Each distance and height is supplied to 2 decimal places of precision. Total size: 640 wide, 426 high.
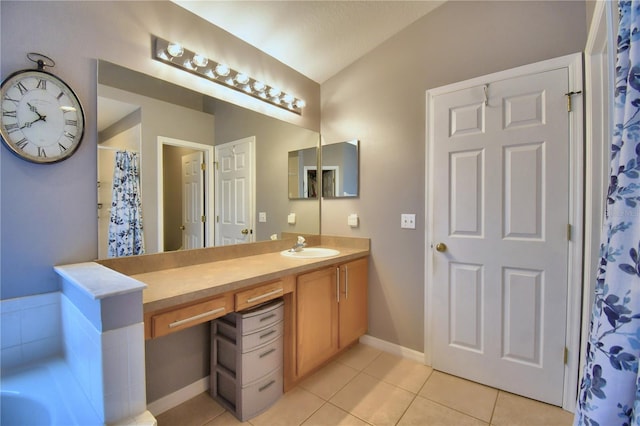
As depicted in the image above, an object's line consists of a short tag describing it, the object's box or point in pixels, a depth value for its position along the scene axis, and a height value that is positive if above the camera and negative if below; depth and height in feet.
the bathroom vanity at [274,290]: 4.22 -1.47
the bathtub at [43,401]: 3.22 -2.31
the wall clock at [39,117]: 3.85 +1.37
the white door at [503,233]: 5.54 -0.52
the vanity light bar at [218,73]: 5.39 +3.07
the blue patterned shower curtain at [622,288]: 1.92 -0.57
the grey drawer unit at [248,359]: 5.21 -2.94
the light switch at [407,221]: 7.23 -0.30
